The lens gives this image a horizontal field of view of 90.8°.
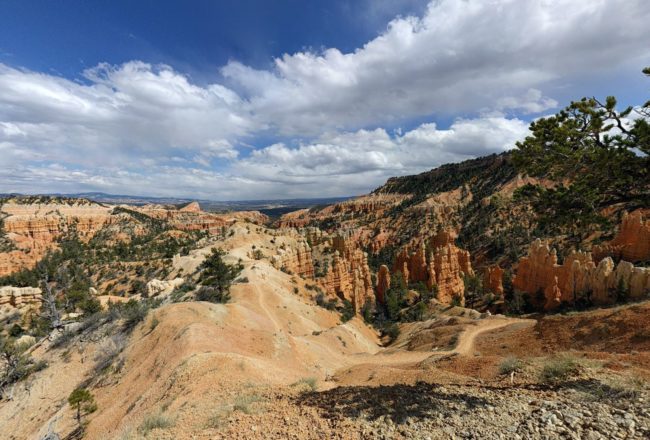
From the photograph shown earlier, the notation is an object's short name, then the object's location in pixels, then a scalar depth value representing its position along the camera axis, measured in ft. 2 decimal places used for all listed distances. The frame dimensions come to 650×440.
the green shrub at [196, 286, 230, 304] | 93.83
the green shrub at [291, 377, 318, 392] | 36.65
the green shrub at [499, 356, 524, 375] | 35.45
